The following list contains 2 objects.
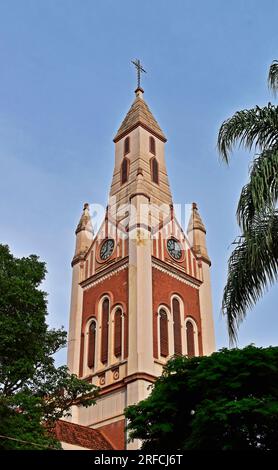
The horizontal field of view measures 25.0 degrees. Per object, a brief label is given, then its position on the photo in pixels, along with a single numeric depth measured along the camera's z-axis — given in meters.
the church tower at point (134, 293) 27.20
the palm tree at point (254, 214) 9.82
